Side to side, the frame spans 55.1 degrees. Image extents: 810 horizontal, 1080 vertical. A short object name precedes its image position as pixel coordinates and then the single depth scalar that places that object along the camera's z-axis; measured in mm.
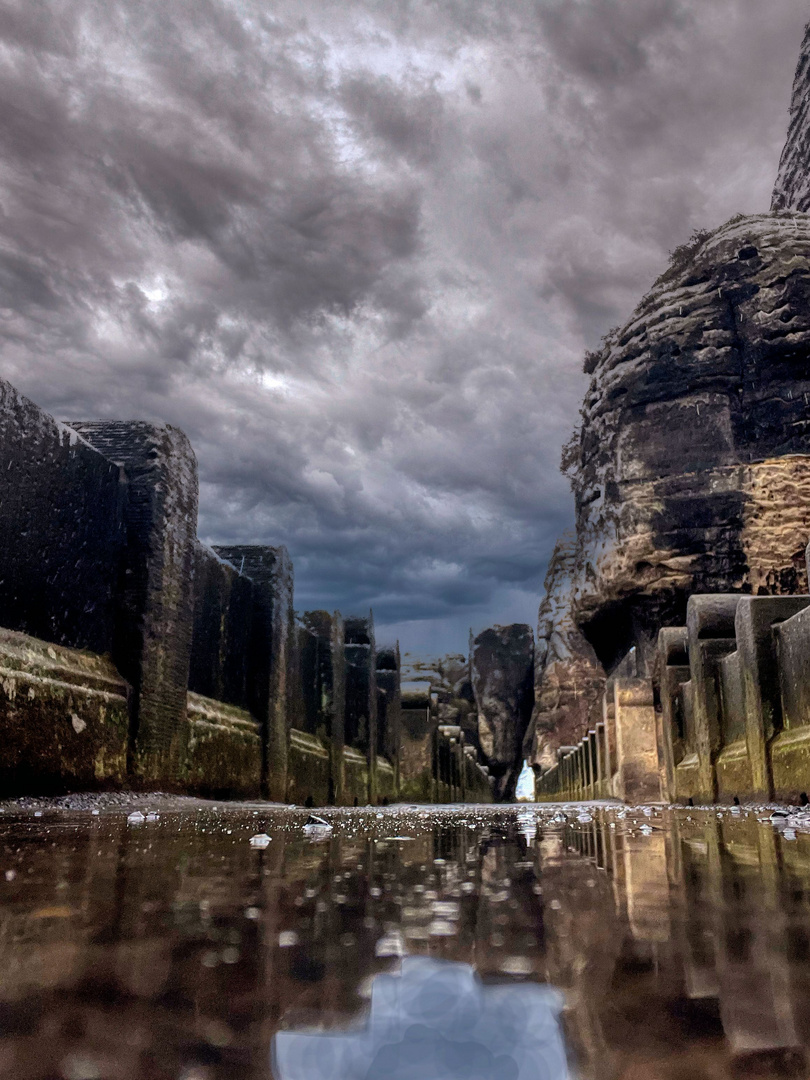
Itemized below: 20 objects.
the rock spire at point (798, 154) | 26422
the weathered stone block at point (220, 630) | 8922
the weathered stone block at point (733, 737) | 6730
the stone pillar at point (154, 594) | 6809
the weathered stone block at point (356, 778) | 14661
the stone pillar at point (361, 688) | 16766
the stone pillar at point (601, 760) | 15381
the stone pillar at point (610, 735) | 13844
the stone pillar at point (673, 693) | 9609
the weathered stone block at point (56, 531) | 5574
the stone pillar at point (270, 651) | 10031
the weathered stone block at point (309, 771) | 11219
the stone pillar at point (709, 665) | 7750
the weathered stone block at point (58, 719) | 4922
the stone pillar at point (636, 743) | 12422
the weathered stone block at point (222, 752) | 7793
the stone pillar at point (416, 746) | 20422
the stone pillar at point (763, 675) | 6047
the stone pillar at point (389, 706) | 19500
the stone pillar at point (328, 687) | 13695
